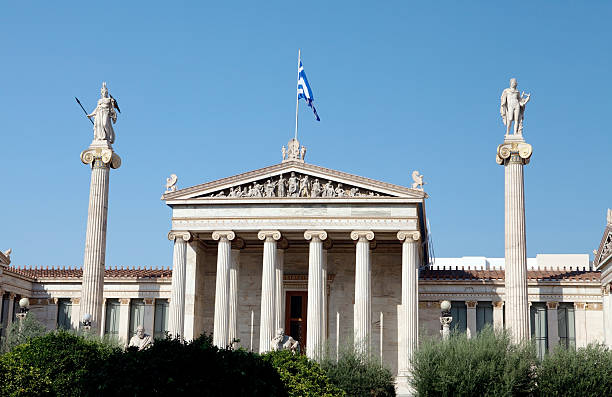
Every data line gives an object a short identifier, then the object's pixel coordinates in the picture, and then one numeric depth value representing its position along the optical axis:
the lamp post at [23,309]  44.34
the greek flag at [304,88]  52.94
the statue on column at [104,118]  48.19
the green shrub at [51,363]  28.44
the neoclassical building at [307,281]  46.47
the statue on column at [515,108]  45.41
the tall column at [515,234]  42.62
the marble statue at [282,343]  37.50
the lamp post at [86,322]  42.96
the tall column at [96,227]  45.93
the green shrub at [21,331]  44.09
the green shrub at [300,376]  28.08
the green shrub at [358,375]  37.28
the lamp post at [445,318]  37.09
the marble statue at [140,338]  39.03
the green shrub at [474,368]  33.66
